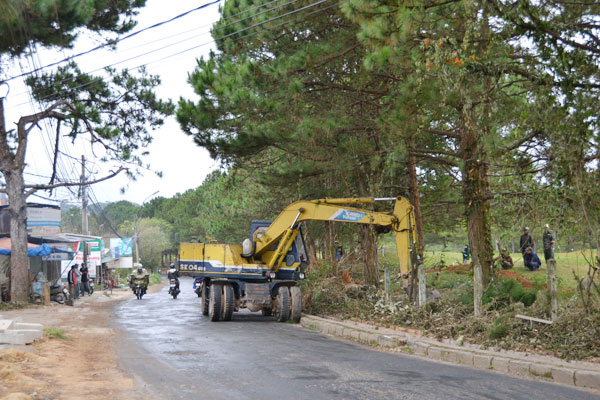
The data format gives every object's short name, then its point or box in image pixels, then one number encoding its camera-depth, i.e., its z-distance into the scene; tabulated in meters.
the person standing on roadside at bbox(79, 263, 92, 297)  34.31
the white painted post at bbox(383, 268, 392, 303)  15.61
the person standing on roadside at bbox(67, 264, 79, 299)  28.96
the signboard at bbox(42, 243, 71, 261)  28.47
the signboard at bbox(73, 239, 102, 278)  48.34
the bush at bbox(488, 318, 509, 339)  10.77
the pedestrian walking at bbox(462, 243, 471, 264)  29.30
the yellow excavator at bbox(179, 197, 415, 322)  17.05
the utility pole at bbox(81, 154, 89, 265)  36.34
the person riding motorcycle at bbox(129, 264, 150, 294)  33.56
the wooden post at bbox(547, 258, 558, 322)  10.45
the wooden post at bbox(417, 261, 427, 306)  13.86
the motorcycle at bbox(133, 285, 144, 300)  33.28
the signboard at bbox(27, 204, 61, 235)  33.75
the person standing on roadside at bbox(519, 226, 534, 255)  15.41
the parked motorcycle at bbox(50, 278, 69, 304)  27.91
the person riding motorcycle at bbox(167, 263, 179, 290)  31.56
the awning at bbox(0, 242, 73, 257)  26.21
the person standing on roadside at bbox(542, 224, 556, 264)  17.25
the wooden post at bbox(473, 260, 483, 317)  11.98
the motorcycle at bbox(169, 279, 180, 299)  32.08
